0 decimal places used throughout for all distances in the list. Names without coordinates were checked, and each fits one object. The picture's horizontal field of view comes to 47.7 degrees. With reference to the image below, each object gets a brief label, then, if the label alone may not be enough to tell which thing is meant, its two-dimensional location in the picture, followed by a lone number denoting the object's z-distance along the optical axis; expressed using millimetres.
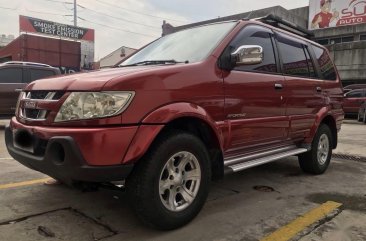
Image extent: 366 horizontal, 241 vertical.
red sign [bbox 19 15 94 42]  47156
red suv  3066
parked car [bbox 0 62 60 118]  10969
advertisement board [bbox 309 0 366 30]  36003
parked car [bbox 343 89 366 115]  18906
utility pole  53344
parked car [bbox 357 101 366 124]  16856
